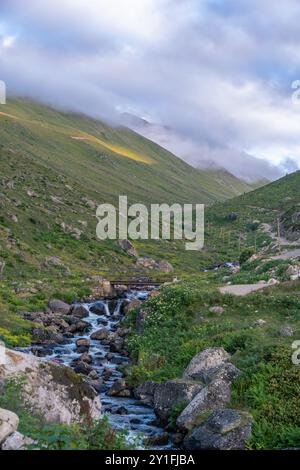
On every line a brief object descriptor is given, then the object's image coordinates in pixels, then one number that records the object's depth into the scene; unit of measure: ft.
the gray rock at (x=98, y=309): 174.29
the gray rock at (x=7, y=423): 45.44
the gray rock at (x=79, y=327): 144.39
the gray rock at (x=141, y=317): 131.23
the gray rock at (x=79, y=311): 165.89
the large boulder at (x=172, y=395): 79.87
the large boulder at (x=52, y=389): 63.36
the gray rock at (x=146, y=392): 88.48
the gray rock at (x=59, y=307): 166.90
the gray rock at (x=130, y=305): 173.21
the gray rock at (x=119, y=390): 92.53
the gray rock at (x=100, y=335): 137.49
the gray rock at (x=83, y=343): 127.24
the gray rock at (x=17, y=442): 44.50
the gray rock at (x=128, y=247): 322.75
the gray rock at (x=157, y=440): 69.16
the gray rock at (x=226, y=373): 78.18
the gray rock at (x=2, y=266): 203.21
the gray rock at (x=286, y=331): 93.66
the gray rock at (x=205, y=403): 72.90
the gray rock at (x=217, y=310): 122.62
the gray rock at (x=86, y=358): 113.27
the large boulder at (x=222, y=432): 63.16
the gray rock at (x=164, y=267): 308.01
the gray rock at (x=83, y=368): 104.42
